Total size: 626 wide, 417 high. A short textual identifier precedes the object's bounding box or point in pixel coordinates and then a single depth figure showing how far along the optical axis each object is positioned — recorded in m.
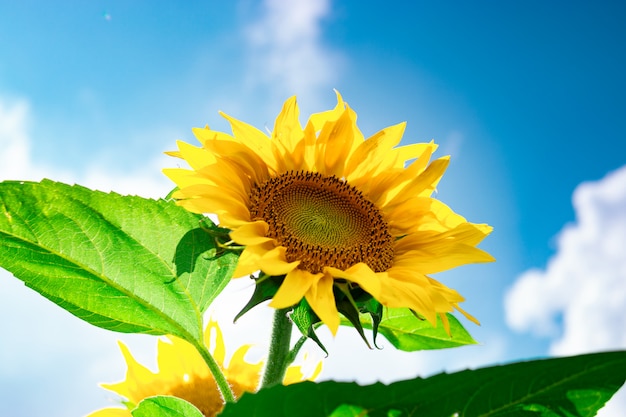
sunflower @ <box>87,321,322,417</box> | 0.70
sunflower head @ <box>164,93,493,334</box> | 0.47
